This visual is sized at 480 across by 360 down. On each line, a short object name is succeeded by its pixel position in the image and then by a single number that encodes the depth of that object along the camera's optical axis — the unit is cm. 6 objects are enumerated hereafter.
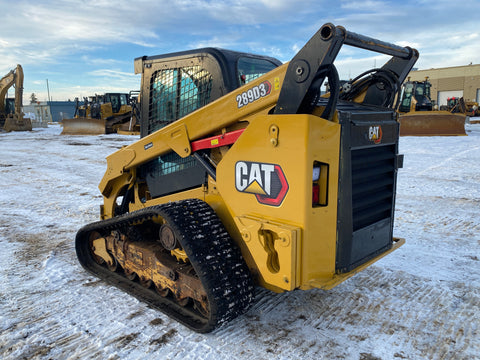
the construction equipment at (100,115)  2406
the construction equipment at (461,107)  2577
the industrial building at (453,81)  5422
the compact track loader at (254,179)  238
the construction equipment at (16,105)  2570
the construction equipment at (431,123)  1717
